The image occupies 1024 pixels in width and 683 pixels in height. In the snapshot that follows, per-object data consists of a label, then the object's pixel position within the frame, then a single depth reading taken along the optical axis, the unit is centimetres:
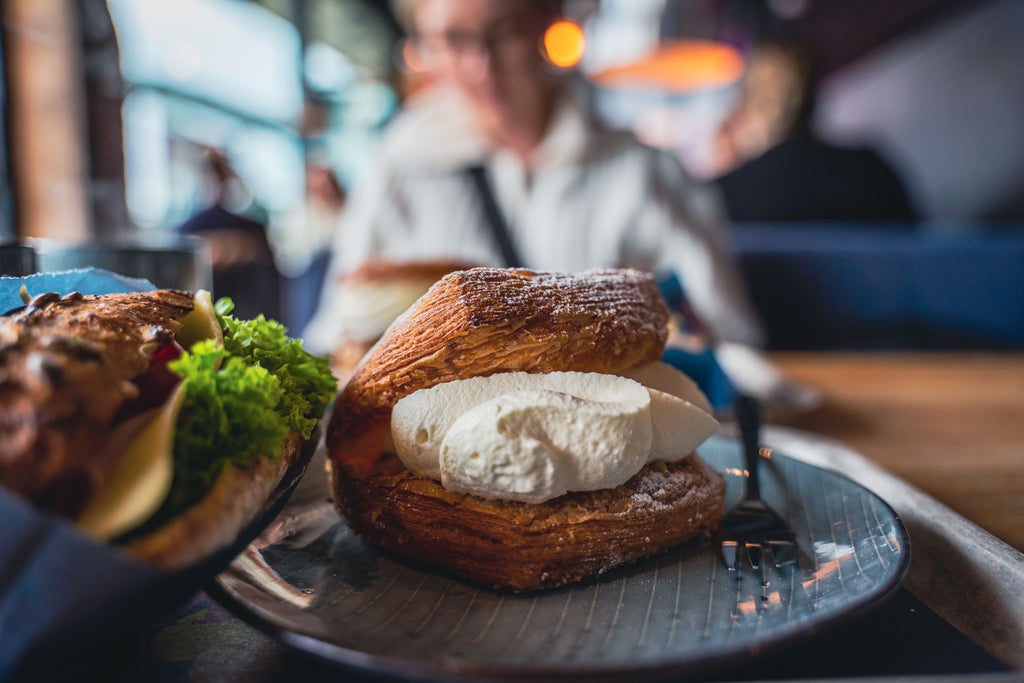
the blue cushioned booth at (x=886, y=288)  100
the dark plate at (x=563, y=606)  20
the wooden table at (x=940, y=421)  34
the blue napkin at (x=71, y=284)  25
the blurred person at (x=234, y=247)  103
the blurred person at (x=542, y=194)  86
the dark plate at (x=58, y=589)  18
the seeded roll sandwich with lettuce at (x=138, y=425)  19
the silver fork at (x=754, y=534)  26
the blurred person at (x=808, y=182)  117
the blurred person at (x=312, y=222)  188
